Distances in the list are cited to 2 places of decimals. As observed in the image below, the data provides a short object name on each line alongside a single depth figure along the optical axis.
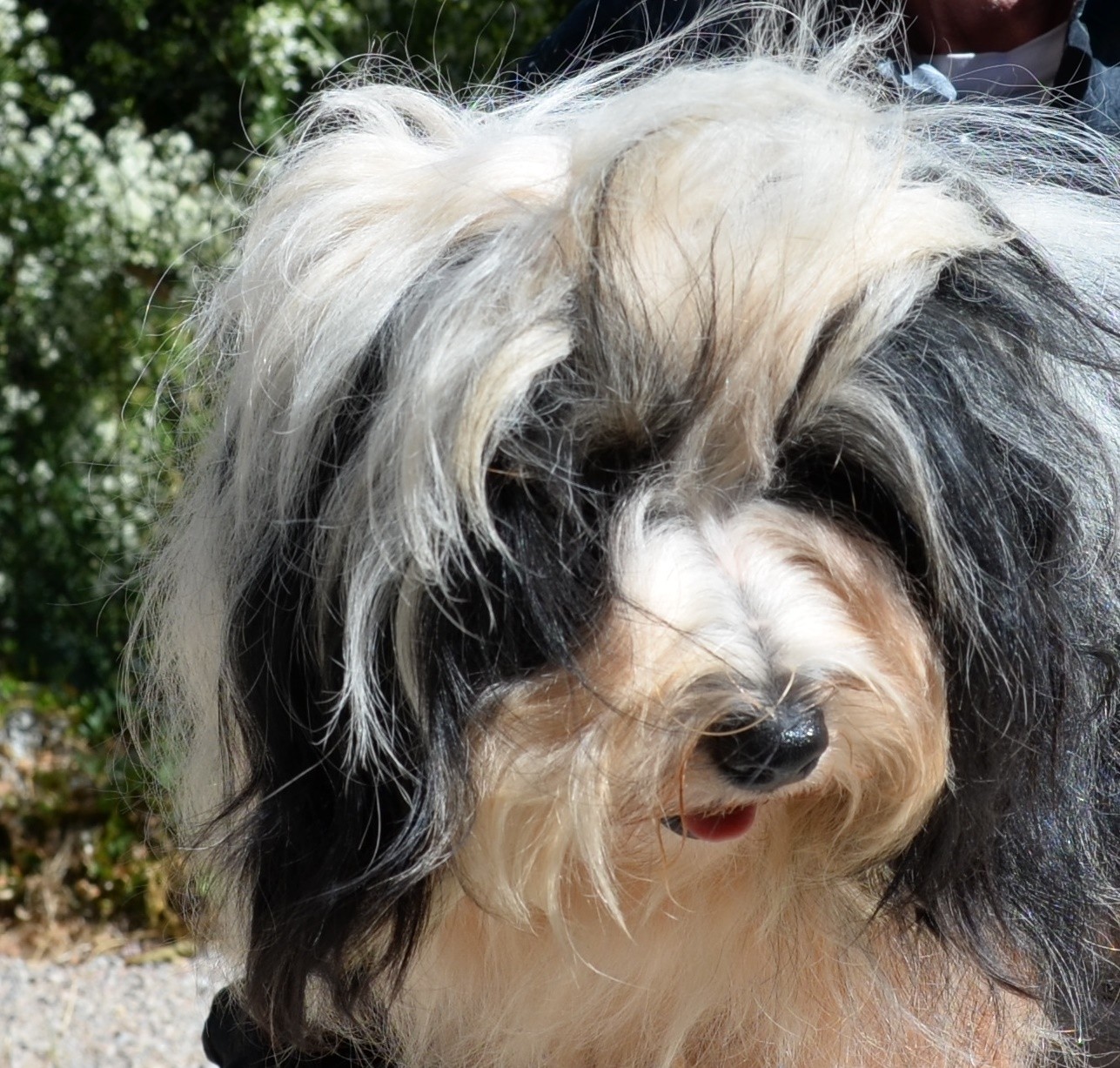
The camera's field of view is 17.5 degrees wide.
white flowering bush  1.85
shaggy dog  0.84
